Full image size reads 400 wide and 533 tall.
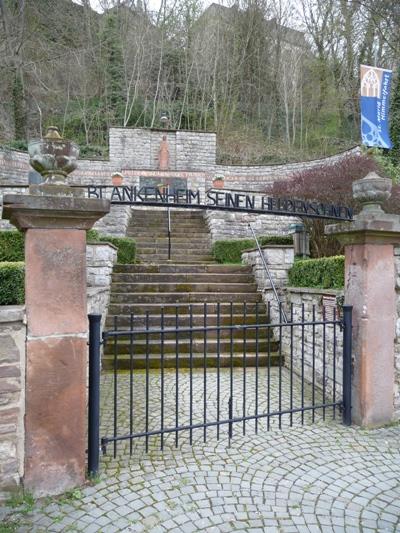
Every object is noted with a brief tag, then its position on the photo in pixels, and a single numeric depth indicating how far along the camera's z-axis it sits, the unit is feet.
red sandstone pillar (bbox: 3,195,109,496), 8.14
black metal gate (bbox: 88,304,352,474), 10.12
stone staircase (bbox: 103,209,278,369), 19.06
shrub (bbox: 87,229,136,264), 28.12
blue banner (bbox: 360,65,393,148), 35.06
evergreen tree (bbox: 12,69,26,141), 56.65
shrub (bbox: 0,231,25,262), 26.07
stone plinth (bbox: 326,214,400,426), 11.67
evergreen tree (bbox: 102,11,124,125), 63.46
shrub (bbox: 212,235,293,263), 31.32
